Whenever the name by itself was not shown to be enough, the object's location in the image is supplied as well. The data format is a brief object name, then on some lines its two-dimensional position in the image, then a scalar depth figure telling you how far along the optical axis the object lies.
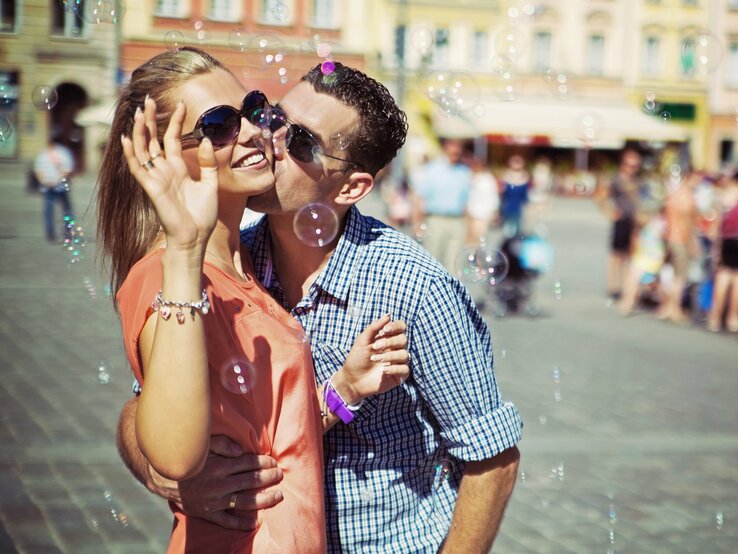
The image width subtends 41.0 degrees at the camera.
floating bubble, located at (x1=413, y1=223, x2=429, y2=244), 6.53
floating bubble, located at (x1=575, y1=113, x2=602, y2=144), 6.60
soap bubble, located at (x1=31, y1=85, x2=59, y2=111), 3.60
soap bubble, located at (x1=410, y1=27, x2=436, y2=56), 5.68
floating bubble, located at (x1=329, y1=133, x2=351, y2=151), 1.91
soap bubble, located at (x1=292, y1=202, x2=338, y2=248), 1.88
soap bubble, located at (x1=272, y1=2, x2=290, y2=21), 3.96
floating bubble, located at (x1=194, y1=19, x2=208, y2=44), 3.13
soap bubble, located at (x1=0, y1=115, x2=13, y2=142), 3.81
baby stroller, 9.52
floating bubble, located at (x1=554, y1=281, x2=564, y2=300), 10.92
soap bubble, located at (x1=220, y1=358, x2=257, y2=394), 1.47
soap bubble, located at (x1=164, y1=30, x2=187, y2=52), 2.62
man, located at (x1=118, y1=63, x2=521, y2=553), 1.77
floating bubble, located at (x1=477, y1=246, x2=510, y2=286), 4.84
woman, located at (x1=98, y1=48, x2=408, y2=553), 1.38
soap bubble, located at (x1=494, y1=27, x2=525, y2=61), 4.75
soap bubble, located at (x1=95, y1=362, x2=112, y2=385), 5.95
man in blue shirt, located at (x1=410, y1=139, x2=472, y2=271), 10.05
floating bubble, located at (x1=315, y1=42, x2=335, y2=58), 2.92
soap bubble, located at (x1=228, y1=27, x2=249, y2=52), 3.12
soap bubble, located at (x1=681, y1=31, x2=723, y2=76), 5.39
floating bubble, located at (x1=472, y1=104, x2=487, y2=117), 4.11
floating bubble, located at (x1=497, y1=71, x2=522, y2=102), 4.02
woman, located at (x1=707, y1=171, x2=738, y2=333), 9.20
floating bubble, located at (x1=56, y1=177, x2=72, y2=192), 3.78
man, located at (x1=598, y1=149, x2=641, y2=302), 11.23
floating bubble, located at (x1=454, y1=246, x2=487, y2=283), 4.73
